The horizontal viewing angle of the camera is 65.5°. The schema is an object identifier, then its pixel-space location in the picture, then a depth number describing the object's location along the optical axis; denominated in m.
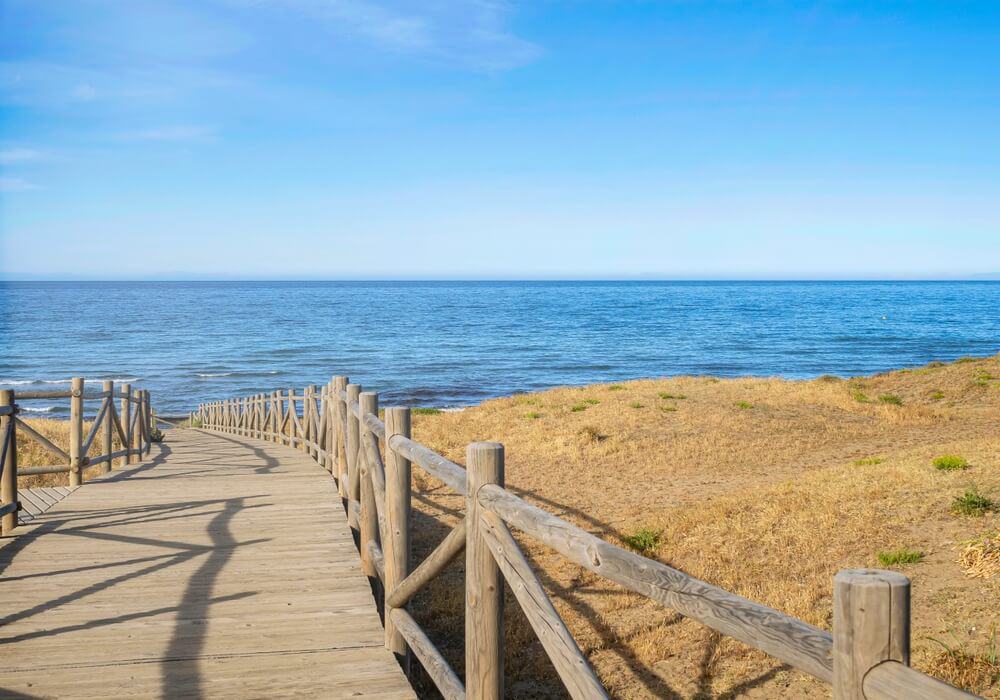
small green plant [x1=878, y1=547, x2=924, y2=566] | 7.70
